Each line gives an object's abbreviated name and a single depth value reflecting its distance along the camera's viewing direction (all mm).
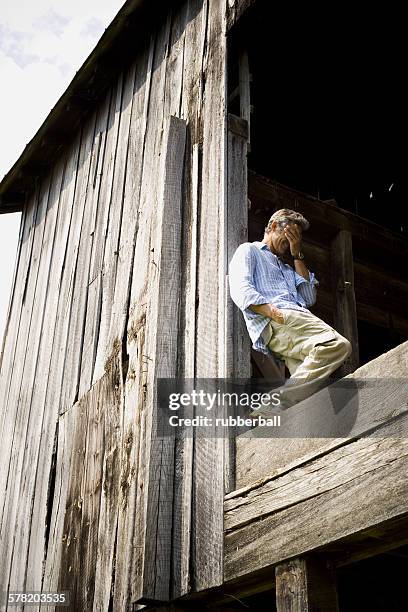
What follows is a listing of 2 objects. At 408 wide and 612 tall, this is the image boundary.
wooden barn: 4020
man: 4492
